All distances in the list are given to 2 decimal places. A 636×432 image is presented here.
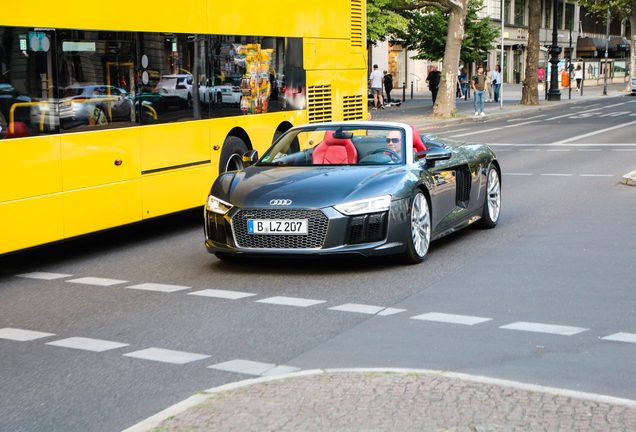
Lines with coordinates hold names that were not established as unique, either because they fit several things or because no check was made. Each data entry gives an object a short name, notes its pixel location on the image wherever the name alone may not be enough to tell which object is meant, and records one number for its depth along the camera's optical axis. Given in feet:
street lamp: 161.27
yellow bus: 25.99
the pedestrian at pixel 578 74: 211.20
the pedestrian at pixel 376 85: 129.62
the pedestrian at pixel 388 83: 150.20
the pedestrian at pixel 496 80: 153.22
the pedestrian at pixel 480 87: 117.70
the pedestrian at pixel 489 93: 166.20
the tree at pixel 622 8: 246.06
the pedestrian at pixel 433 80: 137.90
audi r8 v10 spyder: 24.99
